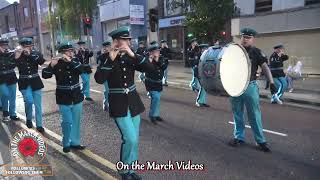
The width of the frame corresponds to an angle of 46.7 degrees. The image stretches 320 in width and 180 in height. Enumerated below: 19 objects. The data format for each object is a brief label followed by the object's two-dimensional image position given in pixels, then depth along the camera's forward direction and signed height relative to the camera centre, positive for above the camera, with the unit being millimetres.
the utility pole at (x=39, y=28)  52081 +1741
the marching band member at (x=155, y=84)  8219 -1033
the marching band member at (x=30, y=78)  7625 -773
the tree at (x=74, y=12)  31762 +2439
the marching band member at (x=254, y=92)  6078 -911
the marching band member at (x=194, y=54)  11487 -538
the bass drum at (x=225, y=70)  5383 -506
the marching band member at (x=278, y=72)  10547 -1046
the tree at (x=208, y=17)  16578 +879
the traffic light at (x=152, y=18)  17941 +955
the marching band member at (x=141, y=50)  13592 -470
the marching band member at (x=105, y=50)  9430 -291
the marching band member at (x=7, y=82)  8727 -966
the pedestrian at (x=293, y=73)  12766 -1319
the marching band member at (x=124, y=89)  4648 -649
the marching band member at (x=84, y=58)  11375 -572
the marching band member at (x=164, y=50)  11712 -394
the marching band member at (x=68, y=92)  6191 -876
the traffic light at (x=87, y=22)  24609 +1135
